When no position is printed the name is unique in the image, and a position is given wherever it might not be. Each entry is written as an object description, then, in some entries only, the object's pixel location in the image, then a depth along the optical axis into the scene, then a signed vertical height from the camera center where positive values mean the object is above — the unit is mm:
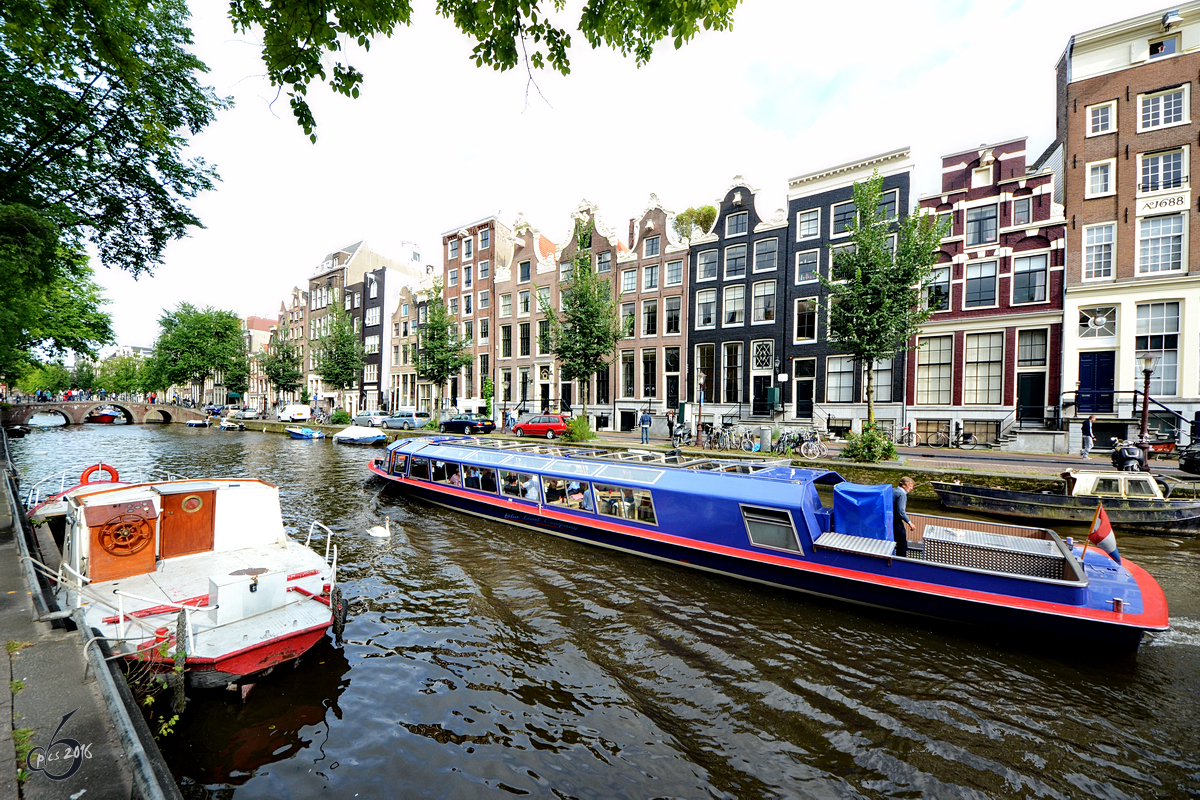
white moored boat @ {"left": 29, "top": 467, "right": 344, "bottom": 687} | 5965 -3030
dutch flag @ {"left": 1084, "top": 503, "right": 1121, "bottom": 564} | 8539 -2655
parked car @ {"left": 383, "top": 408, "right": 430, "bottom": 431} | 37550 -2357
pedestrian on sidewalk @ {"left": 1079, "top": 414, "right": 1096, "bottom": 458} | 21812 -2044
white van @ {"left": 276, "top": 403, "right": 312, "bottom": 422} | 46281 -2311
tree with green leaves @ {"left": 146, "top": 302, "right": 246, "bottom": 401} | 63688 +6455
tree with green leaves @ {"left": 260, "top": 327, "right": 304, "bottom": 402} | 56219 +2922
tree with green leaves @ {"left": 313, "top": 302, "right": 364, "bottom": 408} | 47875 +3667
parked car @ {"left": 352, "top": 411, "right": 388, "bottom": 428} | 39097 -2368
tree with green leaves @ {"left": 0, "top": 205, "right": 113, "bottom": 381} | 7977 +2896
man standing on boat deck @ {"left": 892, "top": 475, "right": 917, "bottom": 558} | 8859 -2379
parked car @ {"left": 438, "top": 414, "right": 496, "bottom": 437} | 33906 -2448
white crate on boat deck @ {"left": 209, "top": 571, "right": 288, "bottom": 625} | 6387 -2901
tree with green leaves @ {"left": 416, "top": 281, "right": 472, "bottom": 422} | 39281 +3716
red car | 29688 -2215
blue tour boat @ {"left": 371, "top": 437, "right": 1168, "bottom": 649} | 7402 -3077
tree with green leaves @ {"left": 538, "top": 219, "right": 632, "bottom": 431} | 29297 +4332
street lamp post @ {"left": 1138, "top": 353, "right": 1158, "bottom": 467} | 16875 -168
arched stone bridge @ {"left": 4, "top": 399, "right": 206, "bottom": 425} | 43750 -2405
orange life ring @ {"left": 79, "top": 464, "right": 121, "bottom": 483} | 11892 -2172
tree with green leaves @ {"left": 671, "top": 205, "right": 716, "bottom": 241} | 45469 +17616
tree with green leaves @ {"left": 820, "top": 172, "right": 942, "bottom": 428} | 19844 +4783
